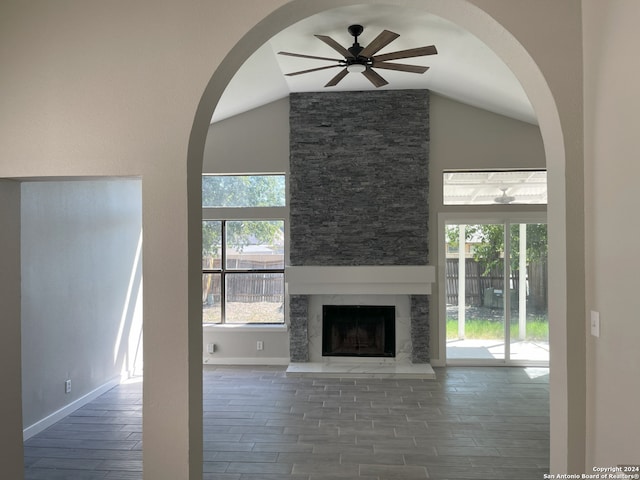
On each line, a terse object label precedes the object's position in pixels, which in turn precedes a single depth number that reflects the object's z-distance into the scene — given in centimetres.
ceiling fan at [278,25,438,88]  367
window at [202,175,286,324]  648
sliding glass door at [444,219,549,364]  624
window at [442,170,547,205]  623
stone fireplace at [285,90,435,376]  616
